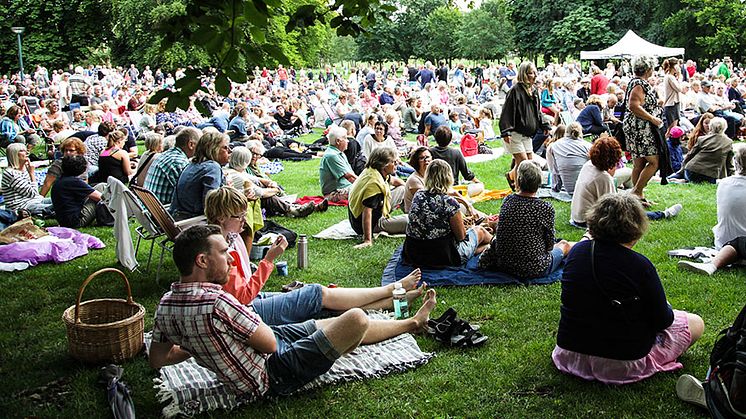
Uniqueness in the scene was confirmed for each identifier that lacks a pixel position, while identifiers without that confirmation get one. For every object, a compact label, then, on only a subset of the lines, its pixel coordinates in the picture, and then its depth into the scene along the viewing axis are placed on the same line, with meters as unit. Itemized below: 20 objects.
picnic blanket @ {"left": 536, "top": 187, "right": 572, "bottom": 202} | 9.37
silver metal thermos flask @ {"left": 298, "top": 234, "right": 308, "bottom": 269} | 6.84
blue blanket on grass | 6.05
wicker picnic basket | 4.58
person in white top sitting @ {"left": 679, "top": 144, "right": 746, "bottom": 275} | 6.07
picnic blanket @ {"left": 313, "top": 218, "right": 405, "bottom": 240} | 7.91
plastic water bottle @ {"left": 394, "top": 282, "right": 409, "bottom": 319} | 5.27
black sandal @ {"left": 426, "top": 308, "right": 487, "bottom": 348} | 4.78
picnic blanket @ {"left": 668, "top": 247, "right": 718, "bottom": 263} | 6.45
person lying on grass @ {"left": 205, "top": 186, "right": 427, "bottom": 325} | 4.67
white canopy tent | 28.16
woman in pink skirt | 3.91
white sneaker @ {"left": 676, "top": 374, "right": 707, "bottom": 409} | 3.74
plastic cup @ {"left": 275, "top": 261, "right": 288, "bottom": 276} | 6.58
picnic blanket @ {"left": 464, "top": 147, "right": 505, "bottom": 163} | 12.95
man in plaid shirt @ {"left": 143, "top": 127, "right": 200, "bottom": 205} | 6.98
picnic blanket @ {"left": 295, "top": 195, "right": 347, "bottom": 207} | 9.69
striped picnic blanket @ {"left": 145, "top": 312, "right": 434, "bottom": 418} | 4.00
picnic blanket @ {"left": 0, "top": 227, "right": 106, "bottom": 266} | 7.20
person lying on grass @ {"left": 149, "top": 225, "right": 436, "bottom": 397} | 3.61
